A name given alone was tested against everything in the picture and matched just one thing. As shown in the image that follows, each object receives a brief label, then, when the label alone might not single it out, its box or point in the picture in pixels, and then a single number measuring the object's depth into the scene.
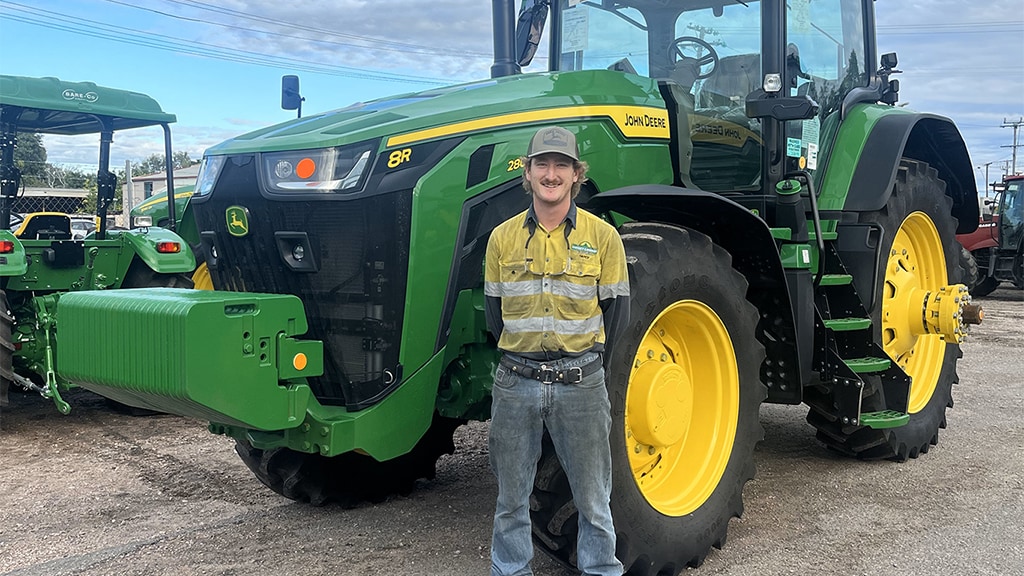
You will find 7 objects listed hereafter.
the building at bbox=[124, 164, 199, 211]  36.19
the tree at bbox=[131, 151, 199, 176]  48.76
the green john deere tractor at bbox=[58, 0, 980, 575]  3.24
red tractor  15.88
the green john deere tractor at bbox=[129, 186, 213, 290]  7.89
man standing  3.01
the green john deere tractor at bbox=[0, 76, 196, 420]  6.66
